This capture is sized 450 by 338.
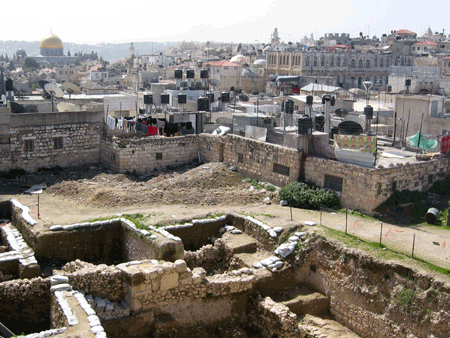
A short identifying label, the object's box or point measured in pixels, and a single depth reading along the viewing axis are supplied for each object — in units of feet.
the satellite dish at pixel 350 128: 75.51
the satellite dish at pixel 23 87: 207.31
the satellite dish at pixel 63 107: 91.15
